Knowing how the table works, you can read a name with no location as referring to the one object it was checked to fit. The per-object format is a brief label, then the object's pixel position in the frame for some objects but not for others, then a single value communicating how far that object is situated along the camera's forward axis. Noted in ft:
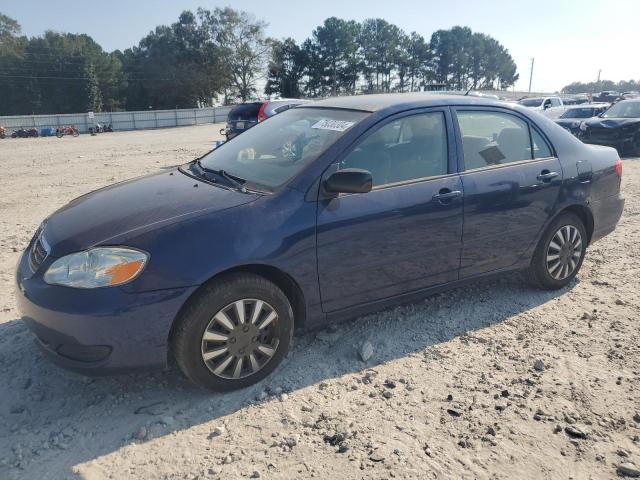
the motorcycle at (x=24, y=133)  112.46
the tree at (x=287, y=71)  256.32
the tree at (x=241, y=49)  240.94
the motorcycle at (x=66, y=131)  110.42
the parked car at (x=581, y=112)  57.57
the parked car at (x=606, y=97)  169.78
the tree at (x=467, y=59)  336.90
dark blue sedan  9.28
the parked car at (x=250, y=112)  48.47
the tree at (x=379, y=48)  304.30
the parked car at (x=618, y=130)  46.29
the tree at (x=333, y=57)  271.69
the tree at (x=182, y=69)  235.20
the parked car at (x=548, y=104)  81.24
